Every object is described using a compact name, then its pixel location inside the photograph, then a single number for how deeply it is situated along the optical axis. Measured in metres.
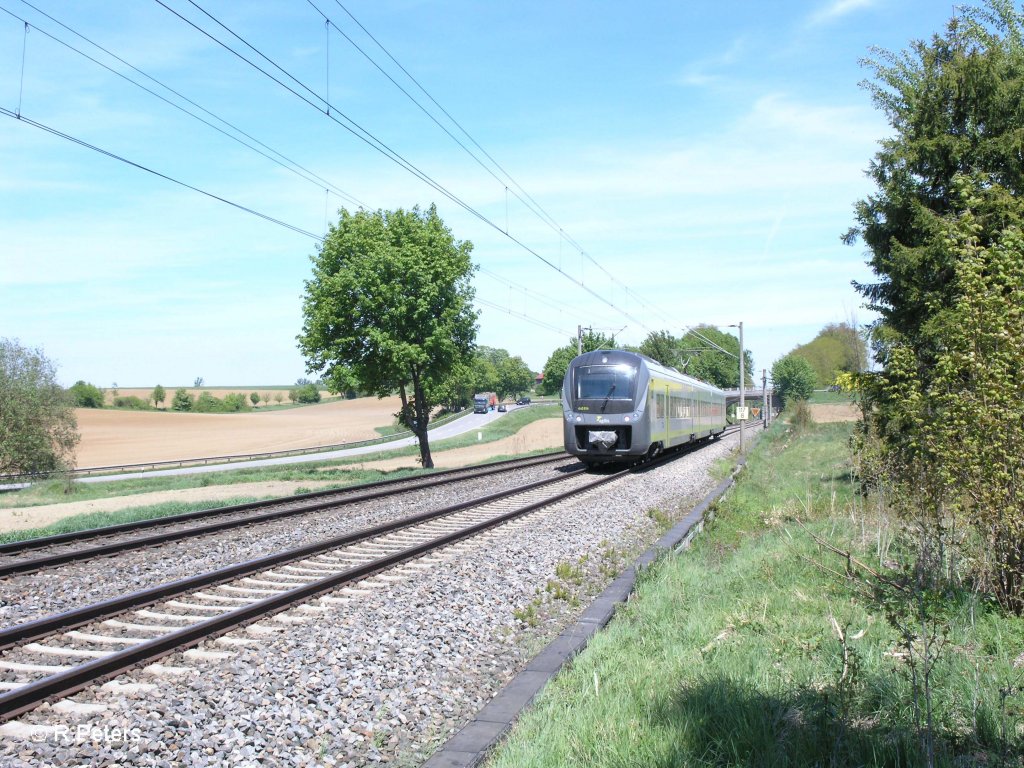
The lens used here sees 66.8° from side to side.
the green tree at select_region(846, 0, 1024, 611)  5.49
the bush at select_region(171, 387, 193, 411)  130.12
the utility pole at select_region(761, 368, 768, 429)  56.31
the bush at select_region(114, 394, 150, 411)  122.69
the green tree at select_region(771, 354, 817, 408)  124.38
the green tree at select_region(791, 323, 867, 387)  137.25
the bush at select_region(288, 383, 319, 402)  143.88
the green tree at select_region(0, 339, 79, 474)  41.95
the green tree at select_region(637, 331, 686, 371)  79.81
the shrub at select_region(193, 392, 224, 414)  131.75
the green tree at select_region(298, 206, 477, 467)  27.39
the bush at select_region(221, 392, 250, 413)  135.00
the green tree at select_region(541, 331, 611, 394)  133.94
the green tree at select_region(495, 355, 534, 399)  165.50
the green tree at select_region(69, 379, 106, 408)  114.25
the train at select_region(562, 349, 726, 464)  22.06
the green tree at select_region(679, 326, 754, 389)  90.28
